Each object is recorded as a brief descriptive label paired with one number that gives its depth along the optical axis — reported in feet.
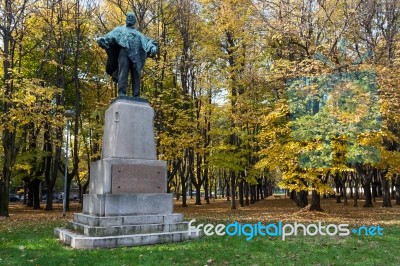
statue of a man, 36.96
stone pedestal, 30.30
